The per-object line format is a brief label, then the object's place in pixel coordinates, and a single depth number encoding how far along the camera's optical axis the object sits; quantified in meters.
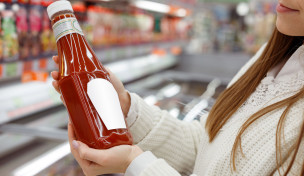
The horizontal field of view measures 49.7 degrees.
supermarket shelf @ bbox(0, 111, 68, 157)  1.44
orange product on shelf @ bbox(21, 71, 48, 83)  1.68
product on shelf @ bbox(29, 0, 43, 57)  1.68
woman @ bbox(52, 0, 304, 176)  0.64
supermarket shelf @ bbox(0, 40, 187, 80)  1.54
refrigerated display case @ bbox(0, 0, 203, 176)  1.17
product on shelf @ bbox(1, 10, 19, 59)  1.48
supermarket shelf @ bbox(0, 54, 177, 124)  1.60
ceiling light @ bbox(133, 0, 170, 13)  3.42
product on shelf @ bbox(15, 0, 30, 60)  1.58
